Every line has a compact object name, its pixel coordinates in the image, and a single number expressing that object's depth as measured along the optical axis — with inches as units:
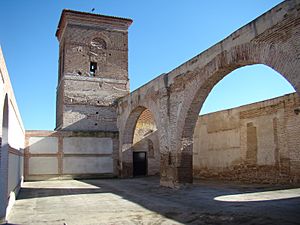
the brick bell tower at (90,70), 743.7
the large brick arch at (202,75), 268.2
